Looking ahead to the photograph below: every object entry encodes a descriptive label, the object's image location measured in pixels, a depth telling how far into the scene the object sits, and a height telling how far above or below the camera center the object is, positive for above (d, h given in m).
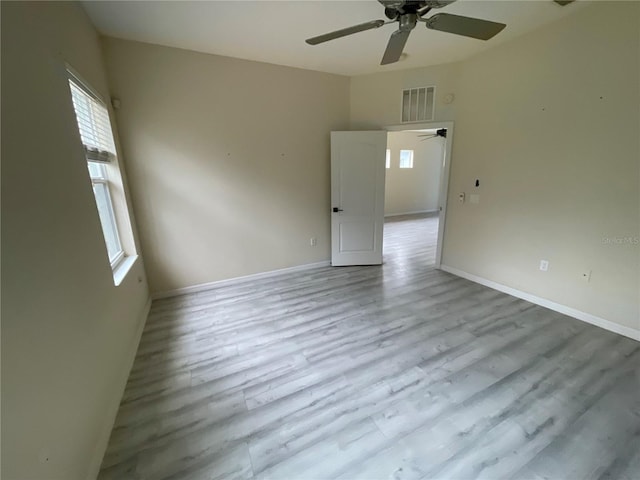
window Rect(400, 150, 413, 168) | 8.12 +0.32
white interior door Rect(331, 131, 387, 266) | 3.89 -0.37
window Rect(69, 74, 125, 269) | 2.07 +0.24
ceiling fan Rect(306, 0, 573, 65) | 1.65 +0.90
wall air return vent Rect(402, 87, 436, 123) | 3.61 +0.85
